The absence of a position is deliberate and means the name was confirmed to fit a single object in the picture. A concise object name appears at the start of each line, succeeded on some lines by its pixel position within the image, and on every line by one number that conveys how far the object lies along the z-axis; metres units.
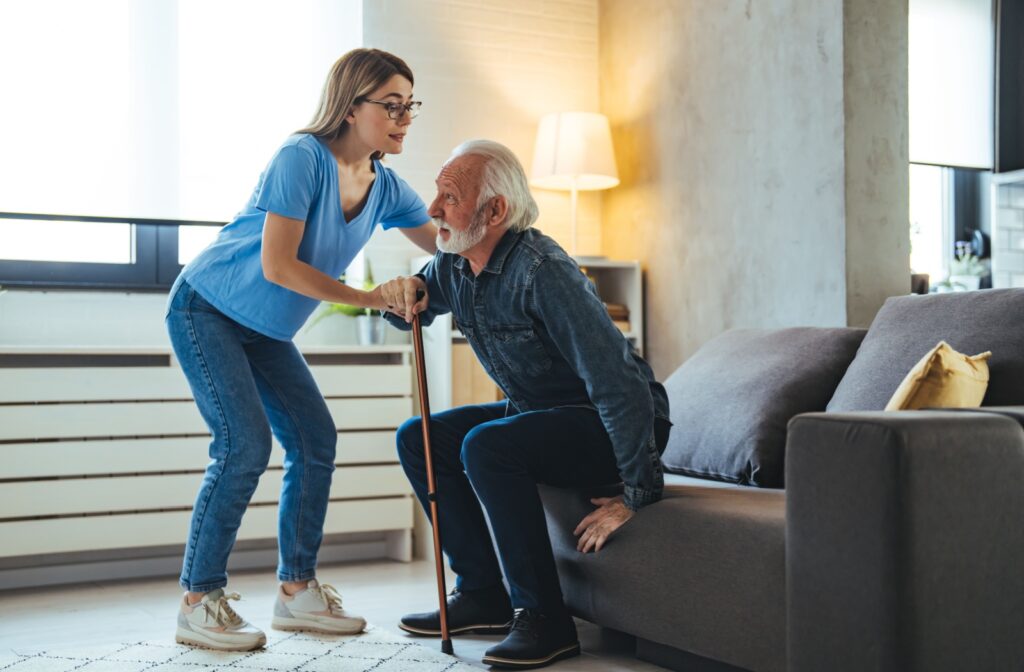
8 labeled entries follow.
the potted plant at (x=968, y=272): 4.52
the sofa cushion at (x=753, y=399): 2.52
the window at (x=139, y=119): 3.55
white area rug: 2.26
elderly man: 2.17
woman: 2.33
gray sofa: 1.58
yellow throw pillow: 2.05
